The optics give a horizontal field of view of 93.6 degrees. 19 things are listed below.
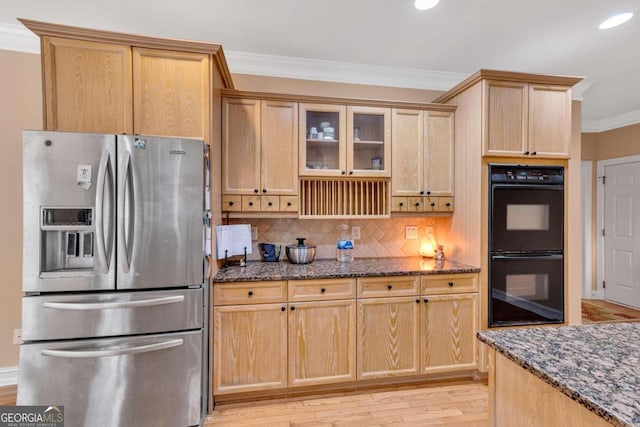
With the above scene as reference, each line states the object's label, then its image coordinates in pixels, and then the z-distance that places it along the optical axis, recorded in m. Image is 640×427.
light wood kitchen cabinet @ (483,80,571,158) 2.43
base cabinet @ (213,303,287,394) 2.10
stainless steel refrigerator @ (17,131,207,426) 1.67
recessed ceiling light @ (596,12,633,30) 2.11
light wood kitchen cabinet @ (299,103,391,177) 2.59
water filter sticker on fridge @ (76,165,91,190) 1.69
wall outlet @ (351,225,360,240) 2.95
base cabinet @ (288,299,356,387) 2.19
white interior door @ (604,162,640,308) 4.20
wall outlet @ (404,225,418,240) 3.05
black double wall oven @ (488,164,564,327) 2.44
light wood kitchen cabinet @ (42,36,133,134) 1.84
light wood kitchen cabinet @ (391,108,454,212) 2.70
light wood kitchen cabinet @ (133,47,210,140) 1.94
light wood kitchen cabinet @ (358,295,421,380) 2.27
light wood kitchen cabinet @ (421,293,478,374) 2.36
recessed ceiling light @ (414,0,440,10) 1.97
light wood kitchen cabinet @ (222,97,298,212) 2.45
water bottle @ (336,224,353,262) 2.73
